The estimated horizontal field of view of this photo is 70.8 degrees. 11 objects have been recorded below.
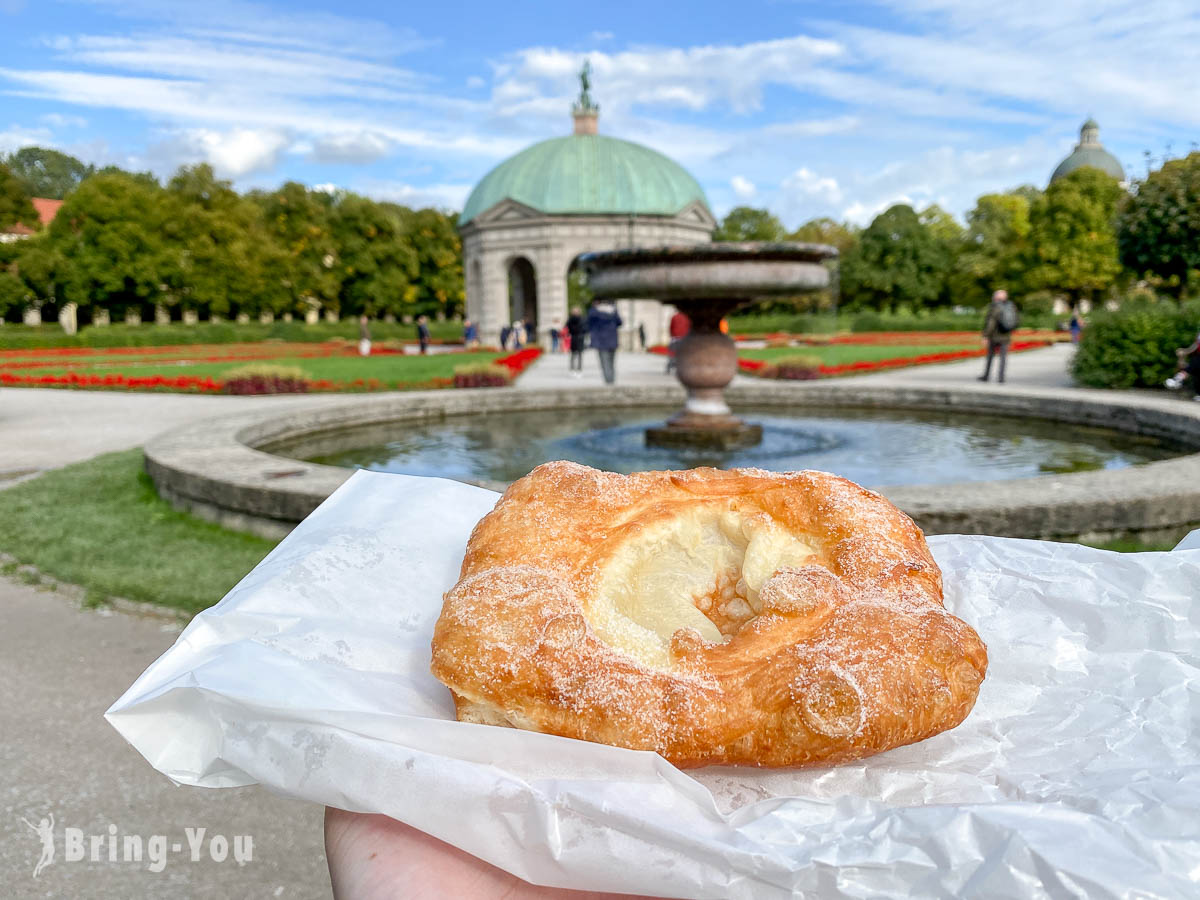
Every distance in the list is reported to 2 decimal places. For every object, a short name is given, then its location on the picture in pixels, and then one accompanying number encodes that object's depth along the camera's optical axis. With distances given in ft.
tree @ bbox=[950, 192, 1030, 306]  200.03
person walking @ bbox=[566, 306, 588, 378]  78.64
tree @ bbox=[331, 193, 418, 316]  193.06
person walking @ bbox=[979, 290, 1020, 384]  57.00
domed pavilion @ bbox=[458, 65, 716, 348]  140.36
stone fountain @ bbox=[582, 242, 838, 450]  28.09
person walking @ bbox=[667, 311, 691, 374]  55.98
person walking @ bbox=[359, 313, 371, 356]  112.37
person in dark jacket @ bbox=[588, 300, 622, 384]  61.00
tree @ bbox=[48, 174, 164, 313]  163.63
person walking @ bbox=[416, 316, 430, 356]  118.32
